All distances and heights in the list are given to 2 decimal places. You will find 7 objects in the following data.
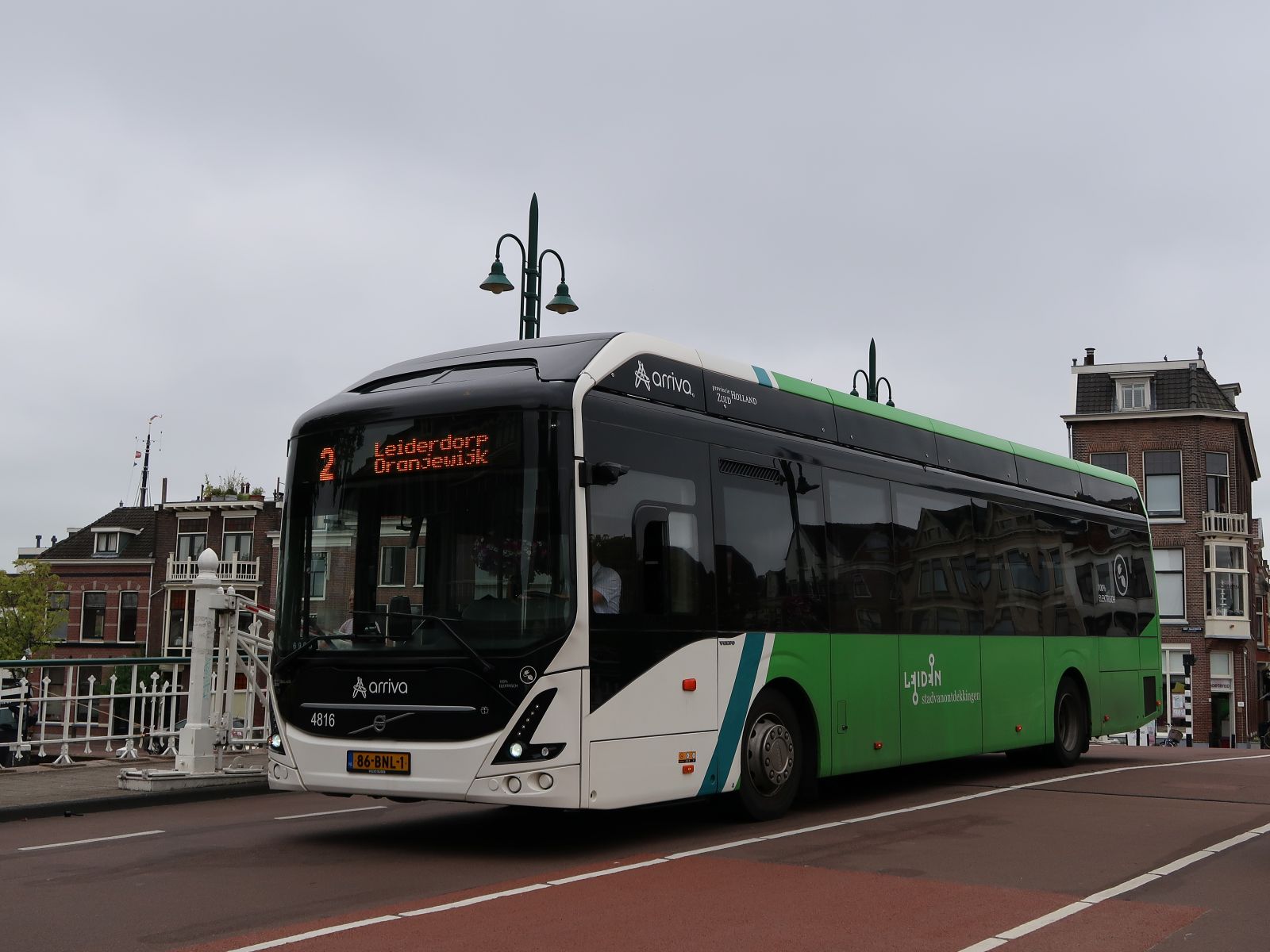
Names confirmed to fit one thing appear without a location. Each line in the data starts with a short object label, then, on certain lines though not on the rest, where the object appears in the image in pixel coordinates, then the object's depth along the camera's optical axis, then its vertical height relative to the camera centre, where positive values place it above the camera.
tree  56.56 +0.93
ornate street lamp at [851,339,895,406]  23.11 +4.60
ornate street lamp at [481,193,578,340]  17.17 +4.62
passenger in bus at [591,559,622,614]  8.45 +0.32
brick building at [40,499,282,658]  59.62 +2.93
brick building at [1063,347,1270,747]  48.41 +4.73
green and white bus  8.27 +0.37
